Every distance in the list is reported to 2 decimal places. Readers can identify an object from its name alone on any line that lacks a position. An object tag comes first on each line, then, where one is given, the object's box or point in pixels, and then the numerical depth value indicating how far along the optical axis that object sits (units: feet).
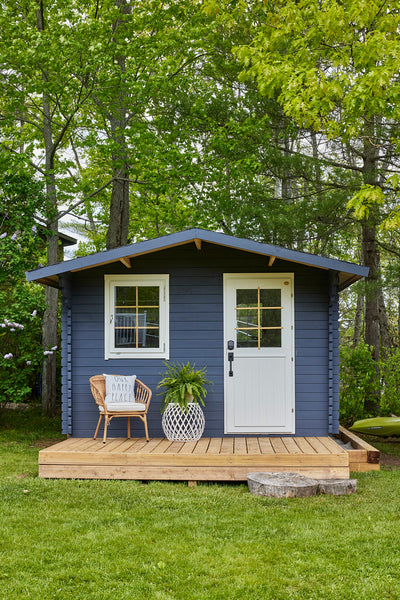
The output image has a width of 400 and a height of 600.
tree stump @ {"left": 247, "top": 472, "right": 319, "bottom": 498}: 16.55
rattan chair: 20.20
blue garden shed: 21.99
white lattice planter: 20.72
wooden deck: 18.19
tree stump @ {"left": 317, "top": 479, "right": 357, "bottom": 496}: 16.96
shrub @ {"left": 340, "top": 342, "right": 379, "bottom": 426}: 29.45
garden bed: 20.02
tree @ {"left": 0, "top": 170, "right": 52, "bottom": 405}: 28.07
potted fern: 20.51
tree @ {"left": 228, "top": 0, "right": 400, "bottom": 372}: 20.30
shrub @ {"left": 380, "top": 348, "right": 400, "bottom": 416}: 29.96
